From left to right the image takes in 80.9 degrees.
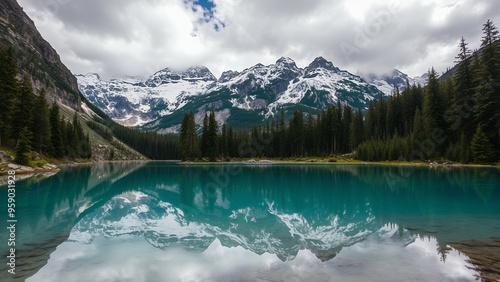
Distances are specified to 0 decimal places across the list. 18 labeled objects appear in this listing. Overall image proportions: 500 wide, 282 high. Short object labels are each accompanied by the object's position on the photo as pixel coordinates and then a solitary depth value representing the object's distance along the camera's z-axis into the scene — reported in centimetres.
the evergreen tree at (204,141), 10988
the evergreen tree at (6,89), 5372
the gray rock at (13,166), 4609
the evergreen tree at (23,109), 6169
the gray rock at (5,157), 4804
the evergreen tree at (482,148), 5878
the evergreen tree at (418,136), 7750
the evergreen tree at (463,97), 6900
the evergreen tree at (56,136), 8379
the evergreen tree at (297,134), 12656
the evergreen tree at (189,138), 10788
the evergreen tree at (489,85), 6129
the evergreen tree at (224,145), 13525
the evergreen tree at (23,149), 4943
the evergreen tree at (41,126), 7025
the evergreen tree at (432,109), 7712
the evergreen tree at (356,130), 11451
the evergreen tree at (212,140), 10881
